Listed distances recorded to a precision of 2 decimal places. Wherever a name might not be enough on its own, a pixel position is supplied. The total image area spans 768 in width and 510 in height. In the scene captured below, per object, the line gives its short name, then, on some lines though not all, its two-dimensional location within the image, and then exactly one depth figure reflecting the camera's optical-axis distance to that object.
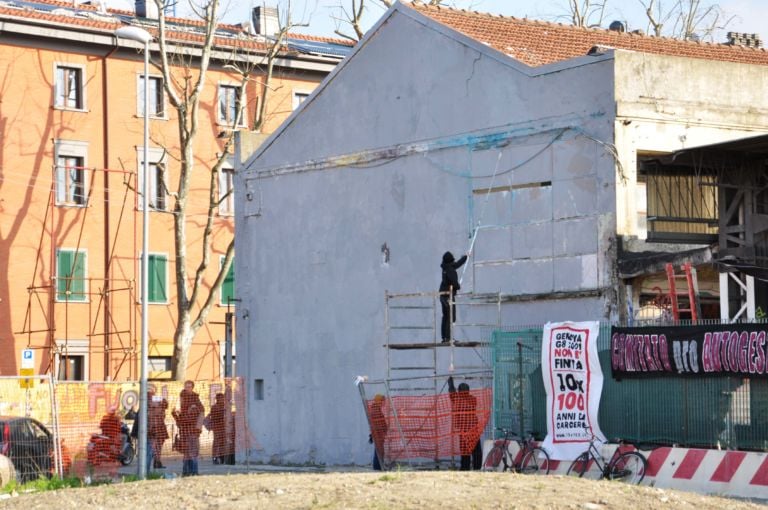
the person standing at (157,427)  28.84
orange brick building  48.19
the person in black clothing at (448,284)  27.45
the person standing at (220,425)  30.38
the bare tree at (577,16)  51.62
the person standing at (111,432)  27.42
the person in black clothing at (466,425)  25.02
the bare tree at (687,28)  51.80
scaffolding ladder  27.86
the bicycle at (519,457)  23.20
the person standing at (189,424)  27.42
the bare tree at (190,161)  44.69
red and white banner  22.75
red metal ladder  23.47
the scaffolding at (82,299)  48.19
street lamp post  25.58
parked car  24.50
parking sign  39.94
